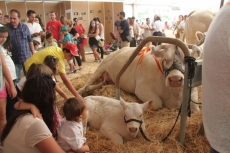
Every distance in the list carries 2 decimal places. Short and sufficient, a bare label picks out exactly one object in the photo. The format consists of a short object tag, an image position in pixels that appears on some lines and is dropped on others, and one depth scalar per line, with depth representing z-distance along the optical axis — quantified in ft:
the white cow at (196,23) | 18.68
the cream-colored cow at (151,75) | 9.64
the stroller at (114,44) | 38.40
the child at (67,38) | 24.63
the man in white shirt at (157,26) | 36.08
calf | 7.96
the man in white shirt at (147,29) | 37.93
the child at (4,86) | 8.77
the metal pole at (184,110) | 7.07
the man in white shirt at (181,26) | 34.42
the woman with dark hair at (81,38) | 31.55
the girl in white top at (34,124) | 4.86
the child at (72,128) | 6.15
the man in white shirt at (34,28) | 19.87
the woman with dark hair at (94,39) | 30.68
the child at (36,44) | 21.06
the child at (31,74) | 5.32
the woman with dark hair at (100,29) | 32.25
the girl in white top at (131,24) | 37.23
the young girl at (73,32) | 29.24
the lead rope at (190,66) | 6.52
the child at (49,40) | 23.40
